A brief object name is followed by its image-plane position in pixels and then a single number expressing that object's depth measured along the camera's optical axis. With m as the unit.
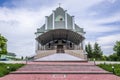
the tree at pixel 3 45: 10.00
